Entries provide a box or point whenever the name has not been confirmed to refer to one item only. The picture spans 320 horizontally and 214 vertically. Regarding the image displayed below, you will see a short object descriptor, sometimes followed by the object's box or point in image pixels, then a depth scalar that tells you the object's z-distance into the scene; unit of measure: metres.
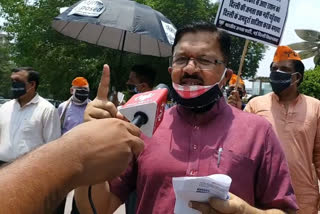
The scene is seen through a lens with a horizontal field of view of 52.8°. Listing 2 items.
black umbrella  3.38
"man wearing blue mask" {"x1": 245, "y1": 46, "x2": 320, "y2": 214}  2.77
